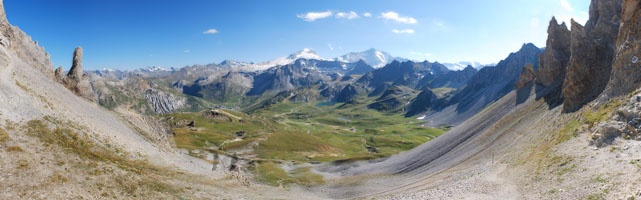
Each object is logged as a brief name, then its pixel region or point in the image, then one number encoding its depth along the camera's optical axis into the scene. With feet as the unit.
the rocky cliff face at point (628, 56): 145.07
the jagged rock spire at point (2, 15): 185.65
